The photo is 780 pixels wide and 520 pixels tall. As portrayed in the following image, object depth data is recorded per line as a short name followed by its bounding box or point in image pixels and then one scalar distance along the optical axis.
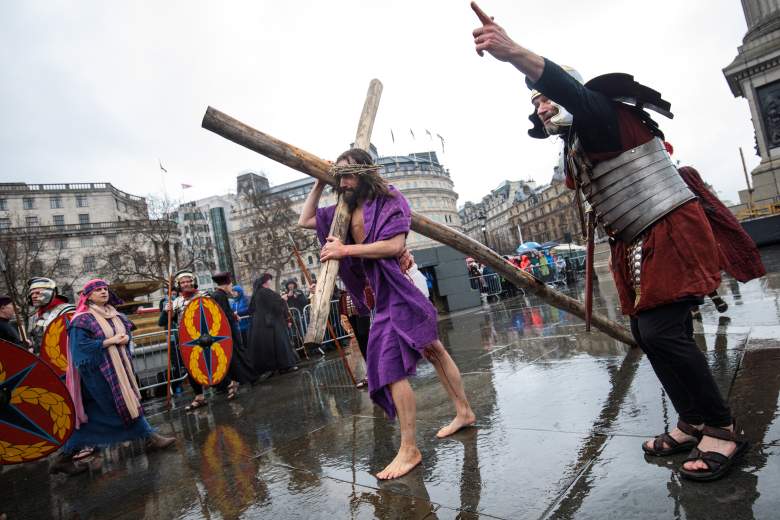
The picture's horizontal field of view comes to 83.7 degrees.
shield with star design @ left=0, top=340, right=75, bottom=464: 2.91
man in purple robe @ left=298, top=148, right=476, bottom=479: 2.34
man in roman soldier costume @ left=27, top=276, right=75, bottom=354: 4.44
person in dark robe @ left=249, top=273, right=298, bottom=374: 7.16
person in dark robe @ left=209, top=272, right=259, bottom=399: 6.19
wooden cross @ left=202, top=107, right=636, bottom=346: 2.44
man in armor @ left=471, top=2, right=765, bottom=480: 1.77
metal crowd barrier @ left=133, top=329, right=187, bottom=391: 7.73
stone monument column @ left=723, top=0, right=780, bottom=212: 14.45
